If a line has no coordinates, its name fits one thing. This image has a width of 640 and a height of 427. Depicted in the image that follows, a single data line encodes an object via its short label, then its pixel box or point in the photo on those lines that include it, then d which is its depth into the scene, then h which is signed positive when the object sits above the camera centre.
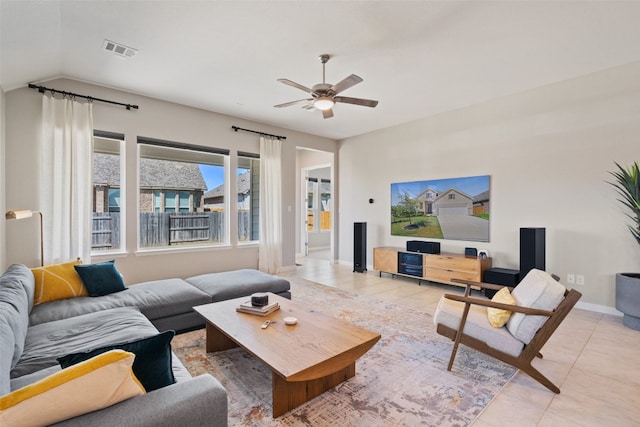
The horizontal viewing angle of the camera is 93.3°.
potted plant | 3.20 -0.73
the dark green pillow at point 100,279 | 3.01 -0.68
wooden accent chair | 2.14 -0.87
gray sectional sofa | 1.13 -0.84
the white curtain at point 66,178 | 3.82 +0.44
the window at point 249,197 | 6.02 +0.29
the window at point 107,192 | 4.44 +0.29
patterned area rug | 1.87 -1.27
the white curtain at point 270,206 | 5.95 +0.11
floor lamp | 2.49 -0.02
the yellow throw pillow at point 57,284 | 2.78 -0.68
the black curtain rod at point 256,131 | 5.62 +1.55
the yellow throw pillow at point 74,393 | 0.91 -0.59
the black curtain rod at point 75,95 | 3.79 +1.57
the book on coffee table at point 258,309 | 2.56 -0.84
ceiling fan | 3.04 +1.24
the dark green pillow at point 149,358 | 1.26 -0.63
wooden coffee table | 1.80 -0.88
